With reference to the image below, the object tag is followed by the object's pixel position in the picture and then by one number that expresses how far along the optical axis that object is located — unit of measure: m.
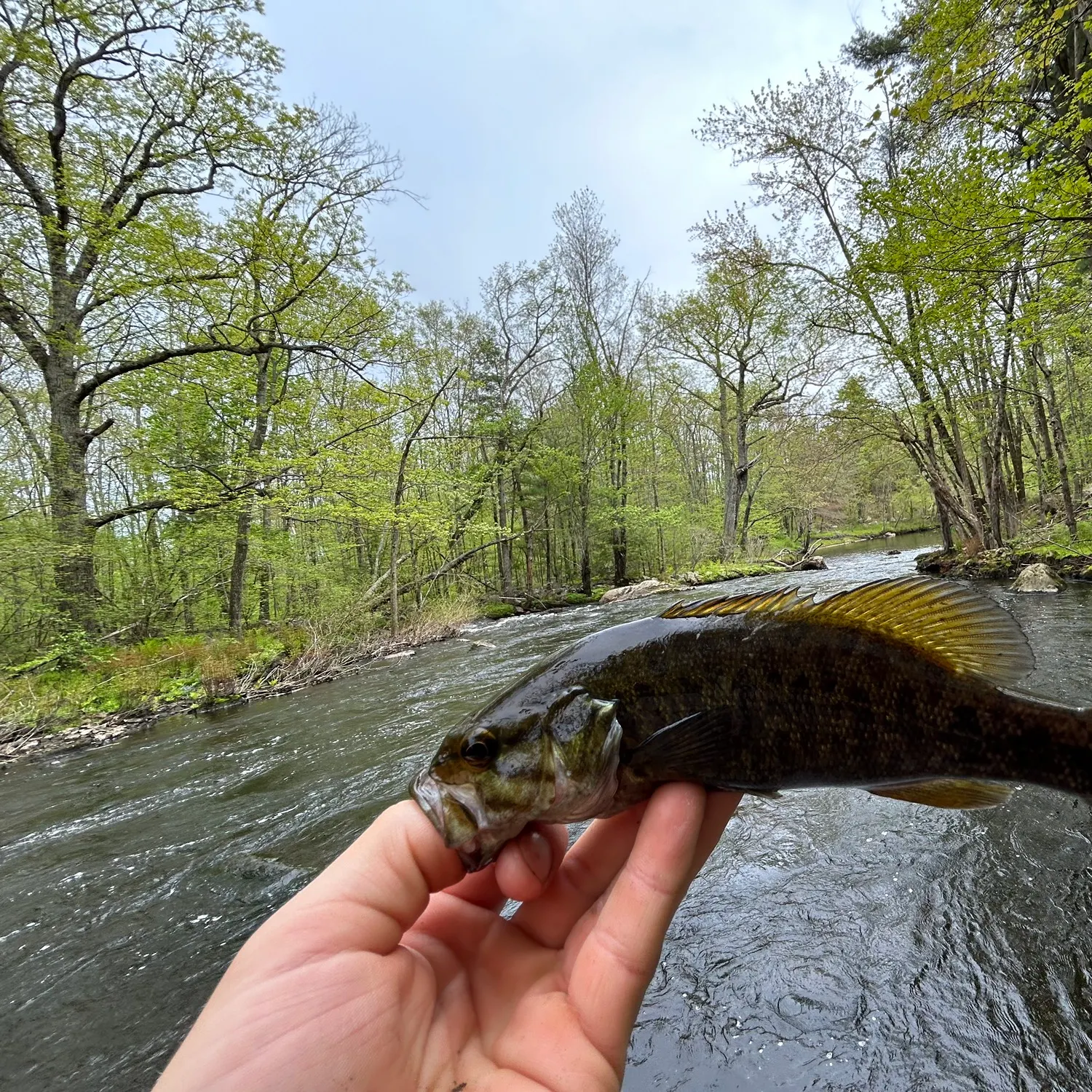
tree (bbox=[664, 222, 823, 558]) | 22.59
